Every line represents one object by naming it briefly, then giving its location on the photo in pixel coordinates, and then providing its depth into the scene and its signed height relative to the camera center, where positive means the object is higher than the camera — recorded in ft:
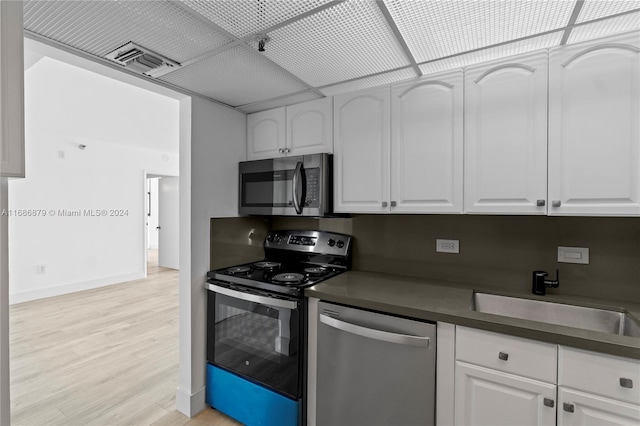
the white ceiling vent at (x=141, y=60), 5.07 +2.56
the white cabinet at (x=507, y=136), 4.94 +1.25
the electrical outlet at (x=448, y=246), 6.50 -0.74
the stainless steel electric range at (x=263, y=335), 5.85 -2.55
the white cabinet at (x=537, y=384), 3.69 -2.22
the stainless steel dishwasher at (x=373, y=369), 4.76 -2.60
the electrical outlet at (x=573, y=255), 5.42 -0.75
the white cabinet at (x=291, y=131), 7.02 +1.91
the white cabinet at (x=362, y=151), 6.29 +1.24
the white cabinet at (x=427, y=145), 5.59 +1.24
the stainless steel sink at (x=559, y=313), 4.82 -1.71
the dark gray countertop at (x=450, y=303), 3.81 -1.49
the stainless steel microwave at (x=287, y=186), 6.73 +0.54
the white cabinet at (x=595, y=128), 4.36 +1.23
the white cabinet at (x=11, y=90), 3.18 +1.22
